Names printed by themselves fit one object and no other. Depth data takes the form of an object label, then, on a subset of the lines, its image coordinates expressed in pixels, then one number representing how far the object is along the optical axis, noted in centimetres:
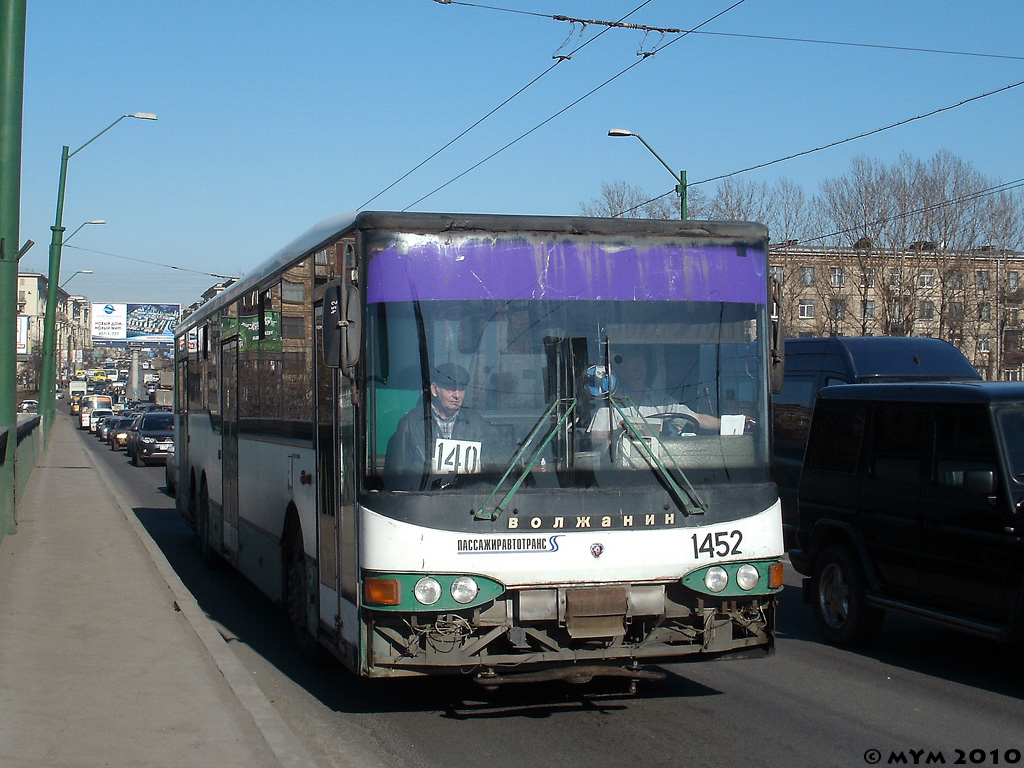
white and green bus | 595
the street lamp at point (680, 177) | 2431
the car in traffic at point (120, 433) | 4834
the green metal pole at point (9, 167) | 1358
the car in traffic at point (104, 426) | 5650
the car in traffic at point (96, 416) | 7352
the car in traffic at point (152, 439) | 3603
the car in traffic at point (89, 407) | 8075
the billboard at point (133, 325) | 9856
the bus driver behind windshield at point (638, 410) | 617
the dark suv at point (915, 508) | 742
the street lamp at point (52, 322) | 3272
